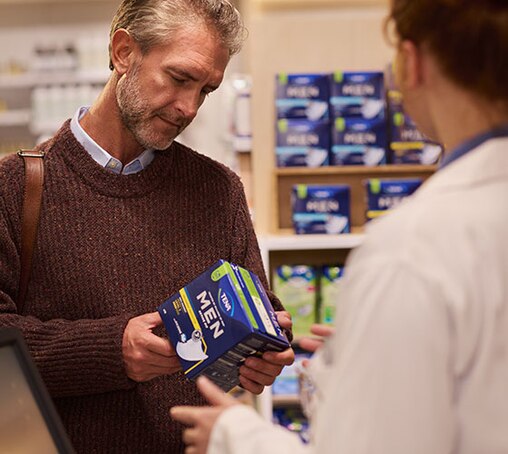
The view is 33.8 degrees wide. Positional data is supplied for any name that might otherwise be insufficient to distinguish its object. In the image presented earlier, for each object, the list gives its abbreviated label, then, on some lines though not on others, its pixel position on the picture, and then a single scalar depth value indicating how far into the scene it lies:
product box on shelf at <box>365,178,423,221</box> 3.65
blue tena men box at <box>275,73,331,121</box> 3.68
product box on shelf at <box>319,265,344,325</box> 3.72
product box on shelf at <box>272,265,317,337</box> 3.71
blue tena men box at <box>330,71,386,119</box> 3.68
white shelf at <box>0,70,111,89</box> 6.96
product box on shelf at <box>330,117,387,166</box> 3.69
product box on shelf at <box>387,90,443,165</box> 3.73
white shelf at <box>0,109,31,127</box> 7.21
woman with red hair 0.91
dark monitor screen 1.49
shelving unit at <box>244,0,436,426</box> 3.80
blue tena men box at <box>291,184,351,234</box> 3.65
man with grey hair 1.90
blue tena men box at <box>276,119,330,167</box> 3.69
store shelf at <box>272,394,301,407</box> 3.70
